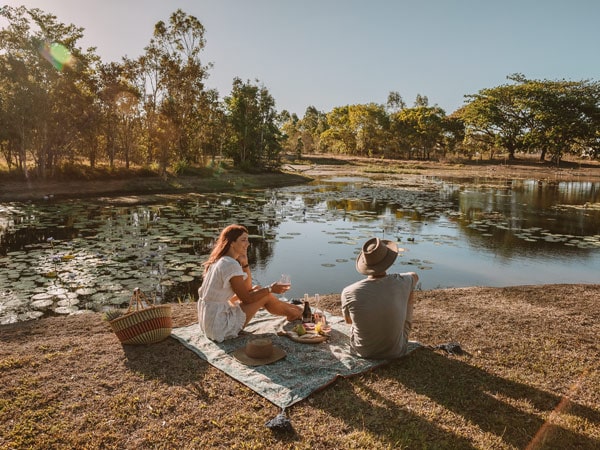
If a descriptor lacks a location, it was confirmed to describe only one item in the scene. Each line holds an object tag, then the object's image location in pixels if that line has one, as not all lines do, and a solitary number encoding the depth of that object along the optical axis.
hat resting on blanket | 4.31
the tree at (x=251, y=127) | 35.94
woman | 4.68
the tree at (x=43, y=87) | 20.03
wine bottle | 5.40
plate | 4.77
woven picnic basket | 4.61
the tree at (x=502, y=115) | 60.53
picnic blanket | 3.84
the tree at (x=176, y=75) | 28.19
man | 4.11
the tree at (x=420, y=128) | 67.48
